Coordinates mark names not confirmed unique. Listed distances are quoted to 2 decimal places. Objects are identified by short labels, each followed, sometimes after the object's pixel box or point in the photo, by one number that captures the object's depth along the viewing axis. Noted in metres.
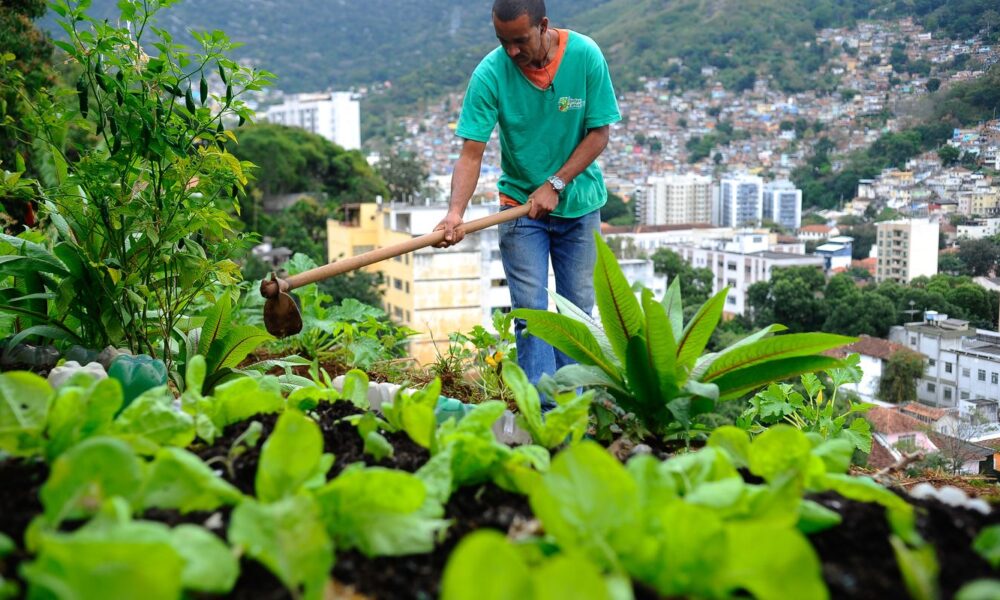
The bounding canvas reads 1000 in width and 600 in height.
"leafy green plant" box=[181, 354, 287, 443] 1.31
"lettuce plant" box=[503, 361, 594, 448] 1.32
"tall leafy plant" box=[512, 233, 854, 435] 1.60
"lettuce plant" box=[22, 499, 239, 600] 0.70
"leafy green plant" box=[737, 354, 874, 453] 2.35
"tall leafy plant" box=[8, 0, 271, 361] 2.20
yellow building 24.00
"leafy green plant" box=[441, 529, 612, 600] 0.70
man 2.87
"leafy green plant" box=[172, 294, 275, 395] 2.38
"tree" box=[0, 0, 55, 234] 6.63
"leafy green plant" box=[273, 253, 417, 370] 3.34
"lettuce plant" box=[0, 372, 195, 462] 1.10
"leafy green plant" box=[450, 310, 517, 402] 3.01
